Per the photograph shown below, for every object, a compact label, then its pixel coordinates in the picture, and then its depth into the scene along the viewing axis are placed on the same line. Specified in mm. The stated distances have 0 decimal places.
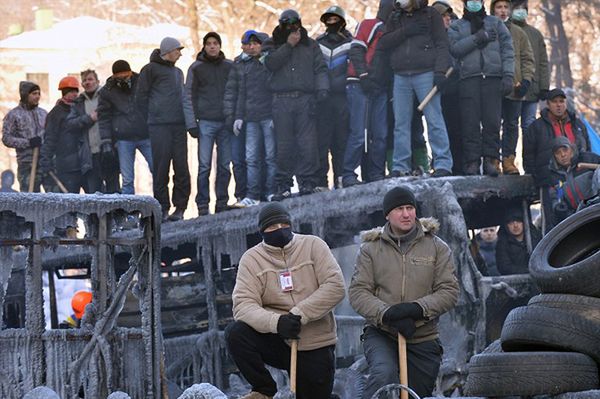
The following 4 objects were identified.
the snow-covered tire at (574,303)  9527
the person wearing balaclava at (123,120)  17859
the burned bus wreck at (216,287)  13992
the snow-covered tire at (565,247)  10156
